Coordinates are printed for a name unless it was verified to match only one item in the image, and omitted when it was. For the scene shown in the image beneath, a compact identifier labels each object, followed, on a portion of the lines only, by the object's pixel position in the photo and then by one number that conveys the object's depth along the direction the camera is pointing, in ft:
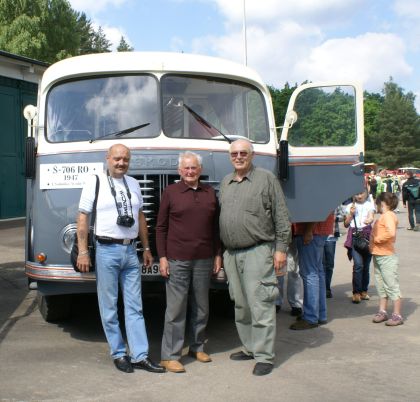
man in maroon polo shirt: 17.85
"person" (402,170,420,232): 64.13
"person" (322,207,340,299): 28.45
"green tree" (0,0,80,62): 98.94
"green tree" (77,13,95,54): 175.91
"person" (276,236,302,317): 24.43
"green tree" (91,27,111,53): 198.00
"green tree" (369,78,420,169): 287.89
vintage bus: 19.61
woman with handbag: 27.17
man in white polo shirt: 17.46
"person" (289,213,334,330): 22.57
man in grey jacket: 17.67
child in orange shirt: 23.52
